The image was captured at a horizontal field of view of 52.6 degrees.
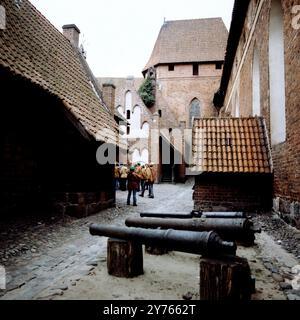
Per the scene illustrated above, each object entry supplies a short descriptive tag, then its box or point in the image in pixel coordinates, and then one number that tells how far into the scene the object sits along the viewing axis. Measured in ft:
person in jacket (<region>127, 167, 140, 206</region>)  38.23
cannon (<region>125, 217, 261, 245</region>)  13.51
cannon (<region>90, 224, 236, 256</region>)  9.98
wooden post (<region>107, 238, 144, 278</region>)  12.91
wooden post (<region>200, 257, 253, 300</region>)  9.59
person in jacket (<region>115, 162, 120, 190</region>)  54.68
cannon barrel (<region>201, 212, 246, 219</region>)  16.92
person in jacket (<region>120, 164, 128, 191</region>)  55.06
